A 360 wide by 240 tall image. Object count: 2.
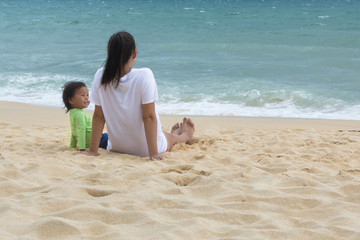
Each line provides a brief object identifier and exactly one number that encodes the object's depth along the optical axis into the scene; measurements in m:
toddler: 8.92
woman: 7.89
